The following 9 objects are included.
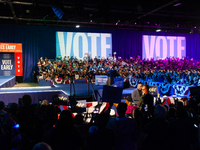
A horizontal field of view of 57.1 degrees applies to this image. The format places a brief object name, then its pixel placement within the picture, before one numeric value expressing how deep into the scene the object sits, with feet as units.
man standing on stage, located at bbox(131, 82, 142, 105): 16.88
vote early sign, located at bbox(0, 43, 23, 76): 54.39
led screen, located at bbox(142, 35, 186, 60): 69.41
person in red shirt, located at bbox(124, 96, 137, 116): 15.56
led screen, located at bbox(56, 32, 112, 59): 60.54
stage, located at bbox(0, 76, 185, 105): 21.93
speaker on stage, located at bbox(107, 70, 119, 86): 32.22
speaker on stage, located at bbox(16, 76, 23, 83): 57.31
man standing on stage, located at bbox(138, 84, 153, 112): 12.67
